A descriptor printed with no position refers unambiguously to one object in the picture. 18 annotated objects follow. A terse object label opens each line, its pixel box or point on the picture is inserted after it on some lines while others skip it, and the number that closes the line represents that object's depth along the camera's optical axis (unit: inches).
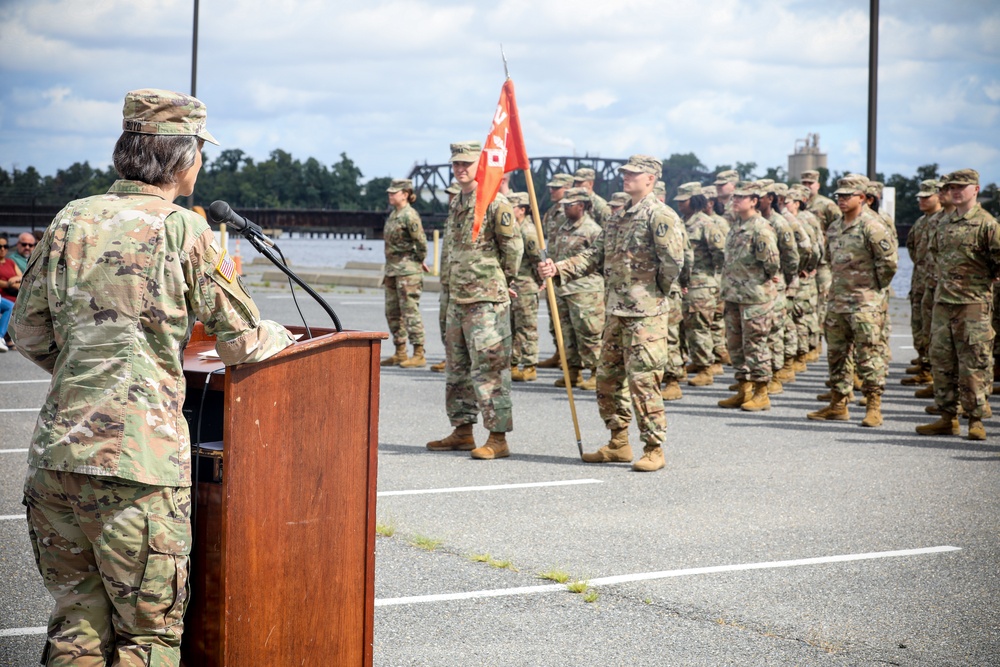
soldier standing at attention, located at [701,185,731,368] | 501.5
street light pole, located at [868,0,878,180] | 683.4
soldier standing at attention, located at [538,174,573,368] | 526.3
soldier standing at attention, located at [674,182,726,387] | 486.6
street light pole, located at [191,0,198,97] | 1060.8
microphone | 114.2
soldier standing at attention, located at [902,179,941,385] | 483.0
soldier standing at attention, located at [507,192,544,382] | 491.2
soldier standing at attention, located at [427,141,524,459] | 302.4
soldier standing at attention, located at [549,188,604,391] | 479.5
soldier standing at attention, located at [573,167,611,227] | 522.3
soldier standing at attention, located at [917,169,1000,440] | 346.9
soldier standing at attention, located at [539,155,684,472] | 291.9
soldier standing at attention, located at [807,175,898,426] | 377.1
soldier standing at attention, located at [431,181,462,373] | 349.2
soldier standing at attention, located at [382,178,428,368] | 520.7
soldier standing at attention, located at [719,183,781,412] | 416.2
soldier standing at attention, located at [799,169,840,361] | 557.3
